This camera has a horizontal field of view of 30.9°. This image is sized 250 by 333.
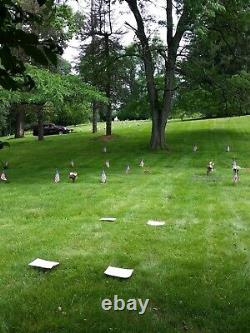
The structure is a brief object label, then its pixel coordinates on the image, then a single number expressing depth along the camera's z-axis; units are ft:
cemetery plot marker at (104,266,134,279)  21.99
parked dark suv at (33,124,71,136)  144.22
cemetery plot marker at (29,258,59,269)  23.20
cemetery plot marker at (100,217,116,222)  33.76
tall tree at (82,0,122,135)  87.81
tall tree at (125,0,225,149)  81.71
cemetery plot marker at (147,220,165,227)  32.15
